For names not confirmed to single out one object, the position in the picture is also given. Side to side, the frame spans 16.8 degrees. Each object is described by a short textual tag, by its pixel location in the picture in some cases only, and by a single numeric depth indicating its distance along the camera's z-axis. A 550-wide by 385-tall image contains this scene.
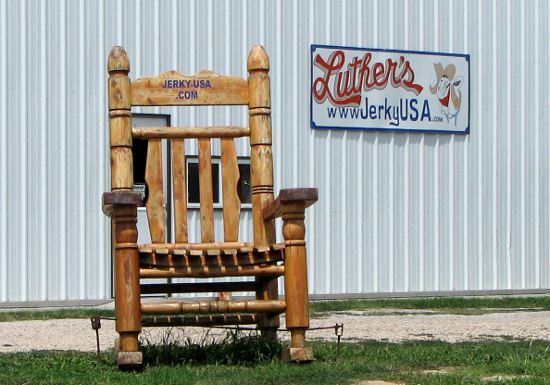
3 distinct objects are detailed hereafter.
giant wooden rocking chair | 9.74
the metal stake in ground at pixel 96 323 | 10.02
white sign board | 25.69
